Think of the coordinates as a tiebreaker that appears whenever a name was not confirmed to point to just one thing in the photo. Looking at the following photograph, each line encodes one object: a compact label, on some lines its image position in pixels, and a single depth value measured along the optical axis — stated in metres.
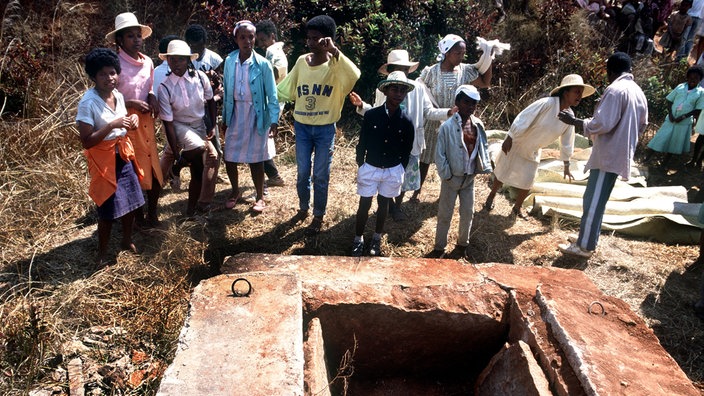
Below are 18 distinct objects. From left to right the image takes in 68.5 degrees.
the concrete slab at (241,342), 2.17
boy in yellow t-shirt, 4.12
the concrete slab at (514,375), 2.59
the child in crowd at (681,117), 6.44
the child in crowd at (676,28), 9.16
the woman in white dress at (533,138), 4.50
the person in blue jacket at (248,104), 4.41
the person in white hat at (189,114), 4.14
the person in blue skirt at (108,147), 3.42
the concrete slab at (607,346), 2.38
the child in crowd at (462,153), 4.01
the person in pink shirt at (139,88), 3.89
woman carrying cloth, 4.73
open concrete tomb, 2.34
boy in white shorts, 3.96
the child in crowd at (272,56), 5.32
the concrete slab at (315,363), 2.48
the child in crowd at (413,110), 4.50
